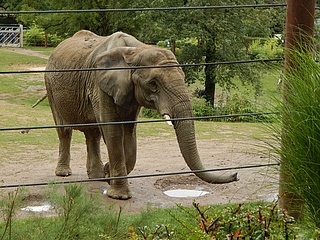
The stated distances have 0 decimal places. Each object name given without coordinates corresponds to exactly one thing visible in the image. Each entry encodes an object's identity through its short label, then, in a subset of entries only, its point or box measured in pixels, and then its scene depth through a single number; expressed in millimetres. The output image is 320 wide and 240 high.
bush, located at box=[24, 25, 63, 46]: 68466
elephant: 11802
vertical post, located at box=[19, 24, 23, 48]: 62768
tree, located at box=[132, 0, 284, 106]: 35489
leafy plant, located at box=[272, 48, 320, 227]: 5577
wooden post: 6427
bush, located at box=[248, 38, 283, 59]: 43915
